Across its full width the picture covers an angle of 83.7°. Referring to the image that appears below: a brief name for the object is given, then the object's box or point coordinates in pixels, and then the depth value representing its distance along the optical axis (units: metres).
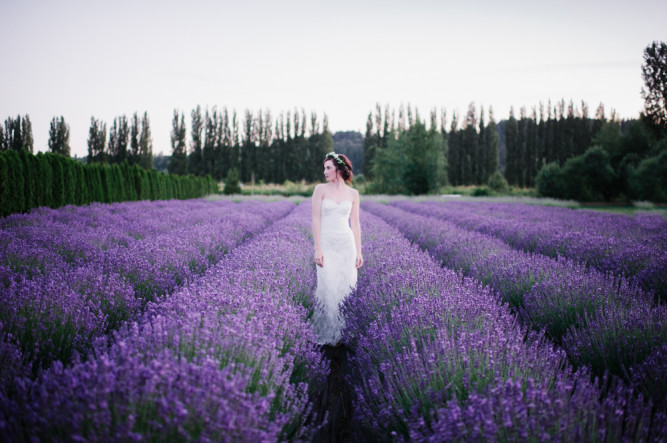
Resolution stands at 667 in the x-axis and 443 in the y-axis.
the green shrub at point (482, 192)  31.47
